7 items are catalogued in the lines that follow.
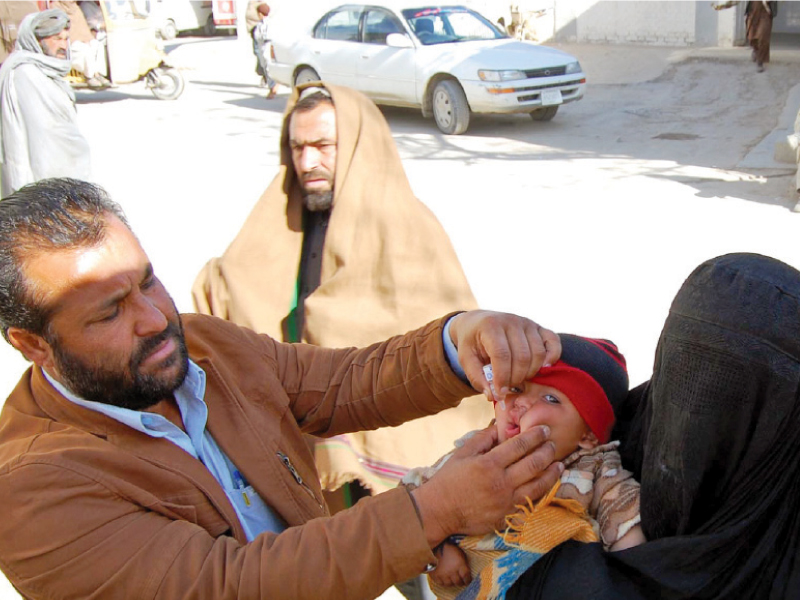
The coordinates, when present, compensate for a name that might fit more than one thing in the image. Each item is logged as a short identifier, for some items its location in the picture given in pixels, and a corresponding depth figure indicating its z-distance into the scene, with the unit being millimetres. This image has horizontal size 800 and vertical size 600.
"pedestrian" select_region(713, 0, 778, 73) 15008
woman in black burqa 1351
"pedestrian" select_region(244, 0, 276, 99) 18172
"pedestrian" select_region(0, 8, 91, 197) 5977
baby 1593
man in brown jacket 1566
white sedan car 12617
